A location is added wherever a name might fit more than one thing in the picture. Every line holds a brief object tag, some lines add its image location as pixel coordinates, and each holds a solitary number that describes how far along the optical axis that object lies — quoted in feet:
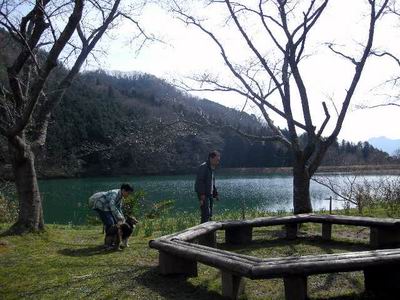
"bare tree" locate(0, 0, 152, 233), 29.53
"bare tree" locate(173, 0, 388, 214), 35.22
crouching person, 26.91
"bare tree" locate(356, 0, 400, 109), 39.32
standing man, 30.78
